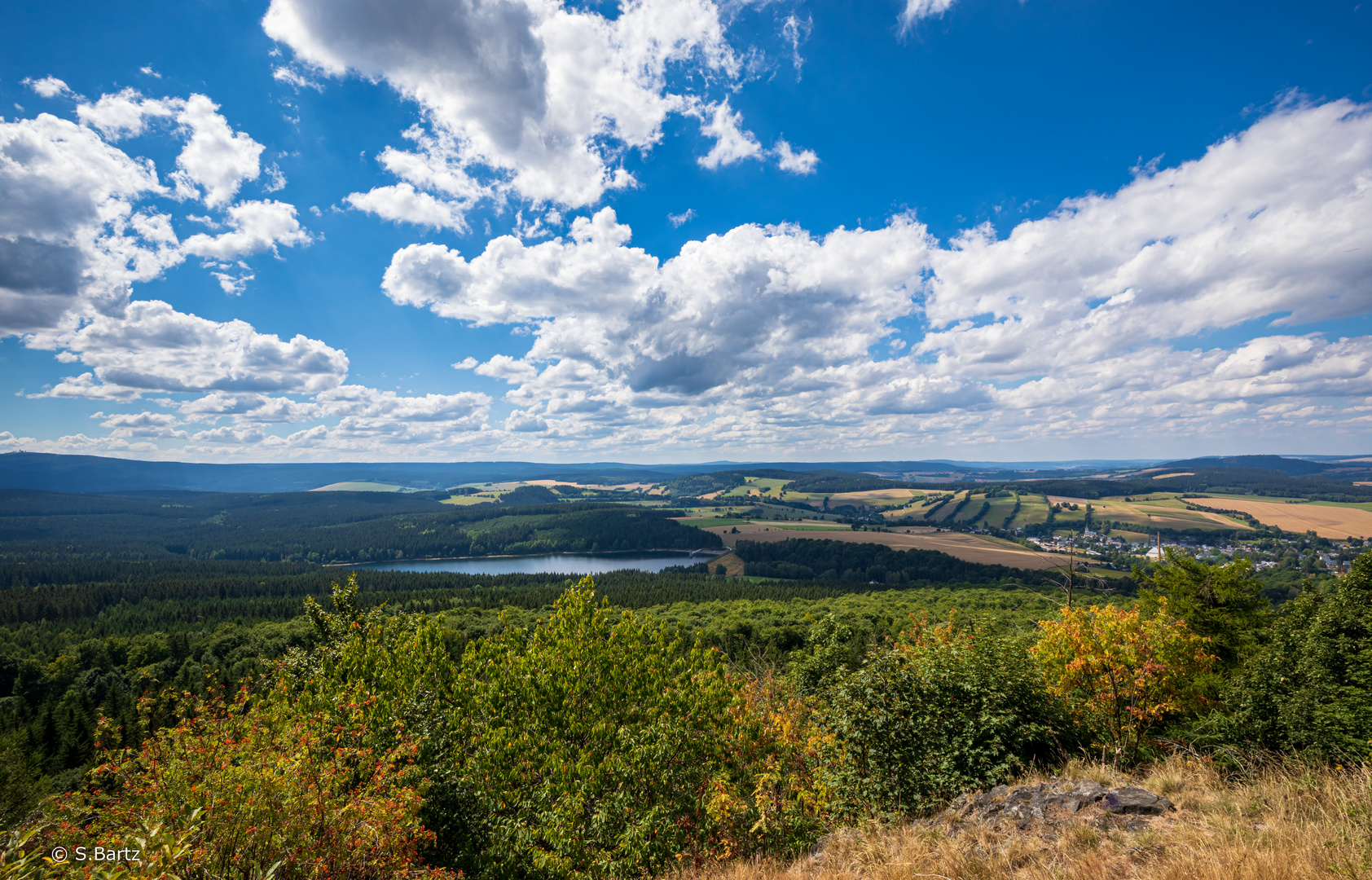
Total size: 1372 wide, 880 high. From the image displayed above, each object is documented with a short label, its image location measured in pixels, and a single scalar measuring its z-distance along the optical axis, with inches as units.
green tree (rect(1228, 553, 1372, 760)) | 547.8
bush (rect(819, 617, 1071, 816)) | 474.9
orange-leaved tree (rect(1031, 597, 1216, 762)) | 637.3
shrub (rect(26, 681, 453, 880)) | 308.8
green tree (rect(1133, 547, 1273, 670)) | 1143.0
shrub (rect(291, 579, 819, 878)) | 512.7
